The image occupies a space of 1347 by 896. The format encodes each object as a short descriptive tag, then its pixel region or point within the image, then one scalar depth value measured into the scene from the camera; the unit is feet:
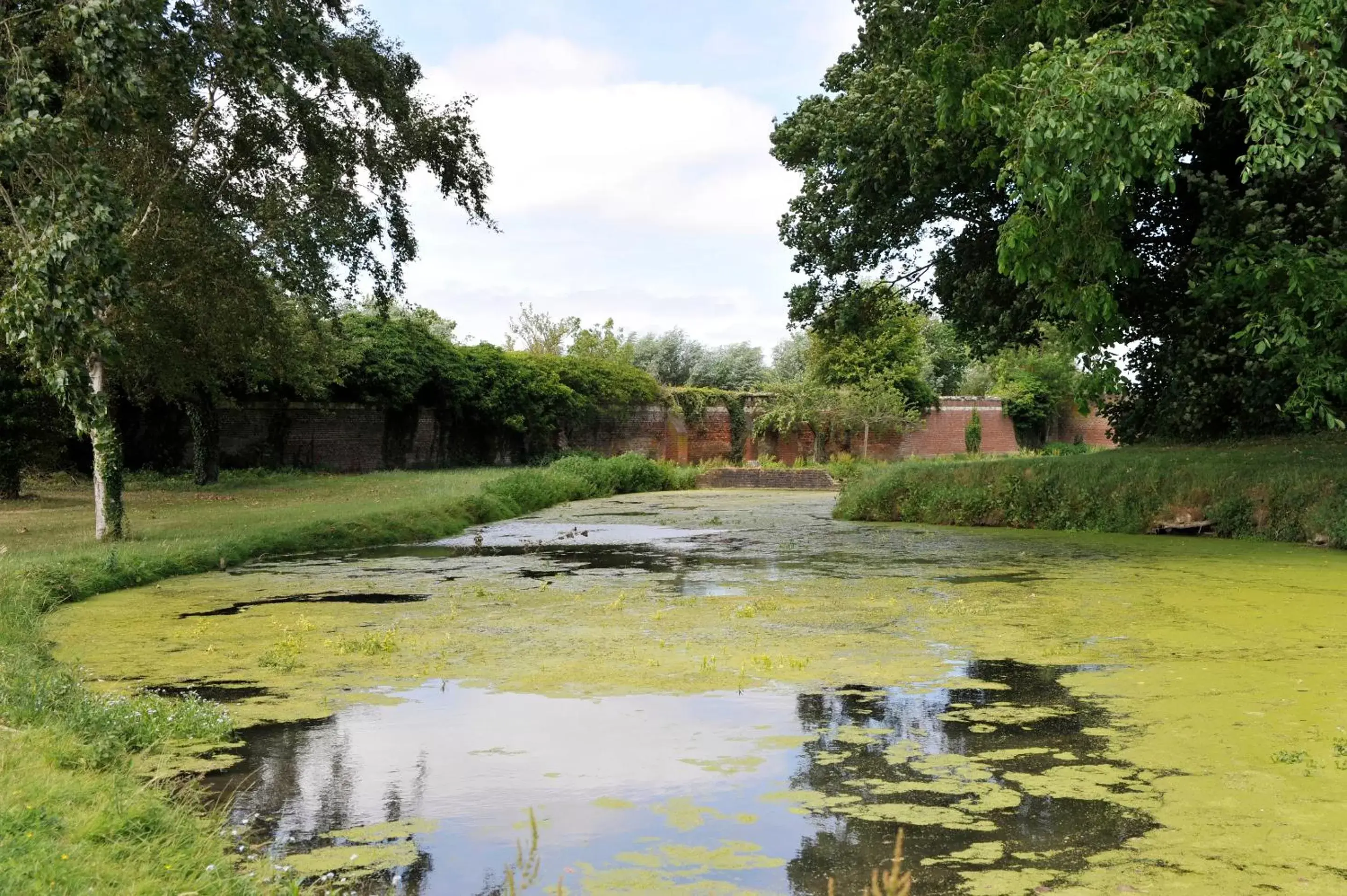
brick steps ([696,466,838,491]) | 109.09
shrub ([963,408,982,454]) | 140.15
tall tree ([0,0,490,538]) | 26.63
